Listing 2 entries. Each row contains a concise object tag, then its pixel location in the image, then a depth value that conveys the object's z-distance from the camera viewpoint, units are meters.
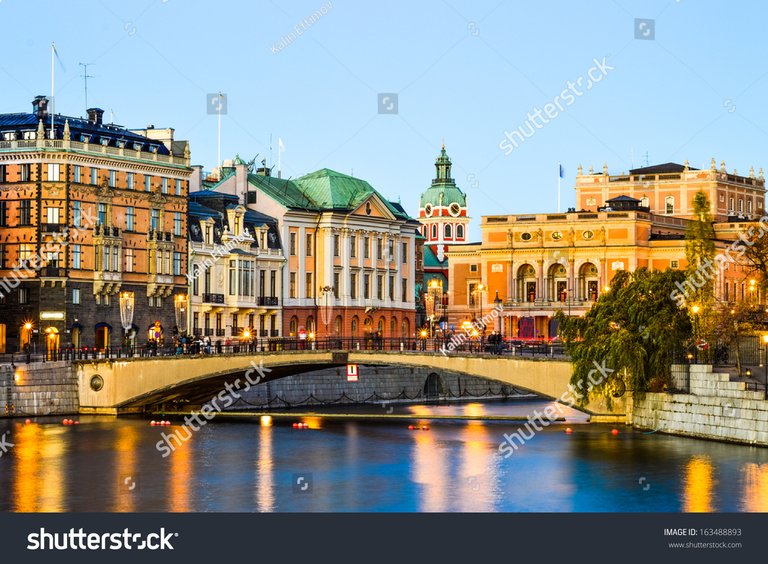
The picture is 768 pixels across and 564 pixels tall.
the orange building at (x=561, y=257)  182.50
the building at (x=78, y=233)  121.81
